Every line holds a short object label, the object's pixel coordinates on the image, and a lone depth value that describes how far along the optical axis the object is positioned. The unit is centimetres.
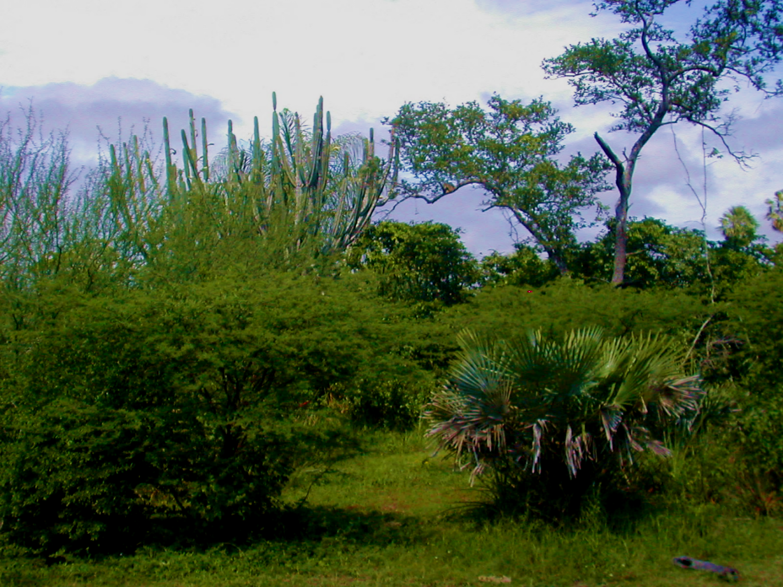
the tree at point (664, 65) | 2183
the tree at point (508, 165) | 2328
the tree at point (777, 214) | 2614
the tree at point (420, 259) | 2241
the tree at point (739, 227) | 2317
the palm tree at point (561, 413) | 848
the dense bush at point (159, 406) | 786
